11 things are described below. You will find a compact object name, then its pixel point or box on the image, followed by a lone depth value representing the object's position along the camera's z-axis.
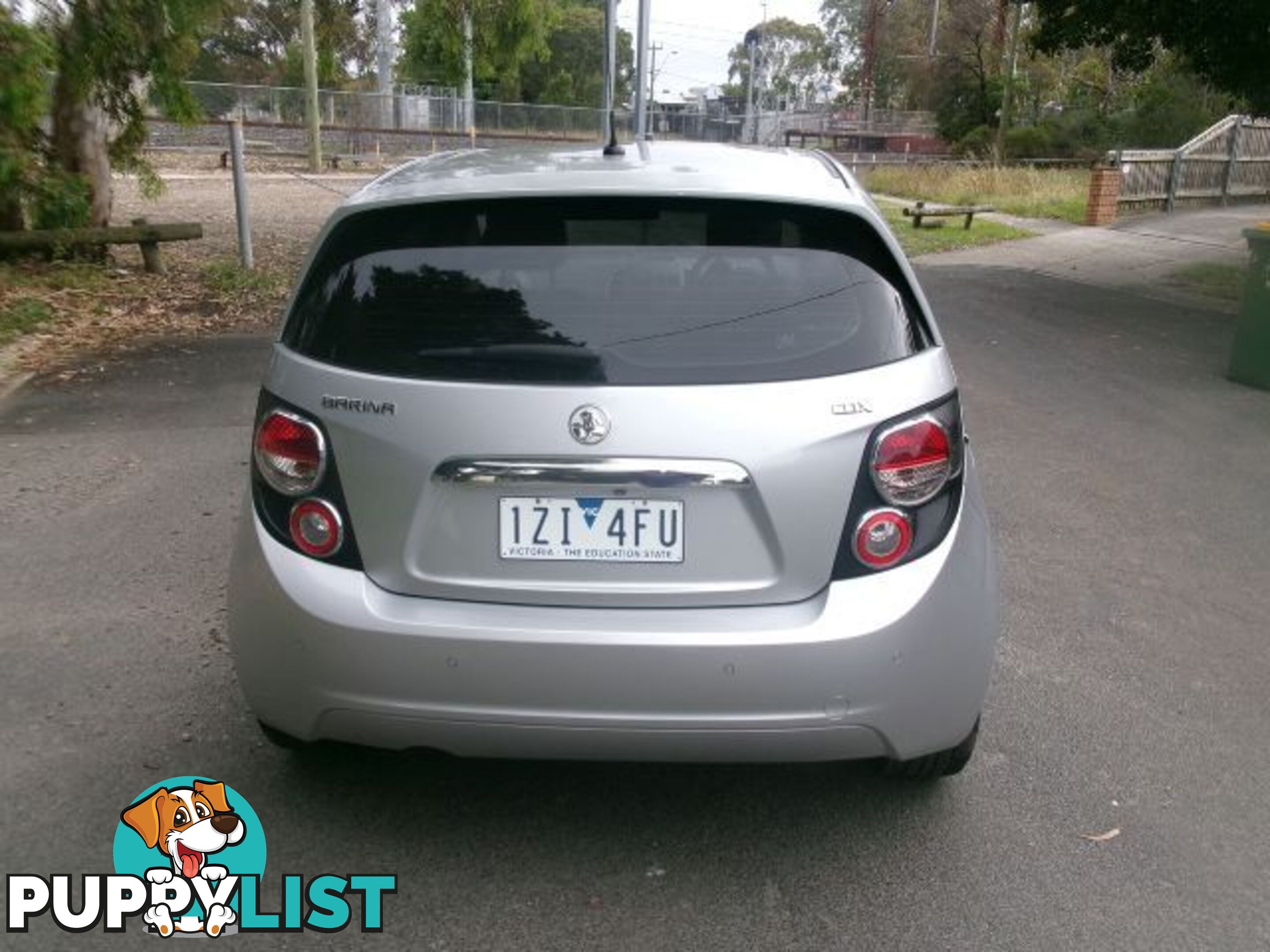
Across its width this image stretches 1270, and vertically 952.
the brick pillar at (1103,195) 20.05
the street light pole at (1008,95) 42.53
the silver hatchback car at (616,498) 2.52
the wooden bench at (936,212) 19.28
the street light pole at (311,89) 32.41
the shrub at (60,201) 11.03
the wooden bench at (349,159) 35.78
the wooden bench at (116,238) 10.77
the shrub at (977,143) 47.04
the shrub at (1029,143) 43.84
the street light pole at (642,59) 18.97
